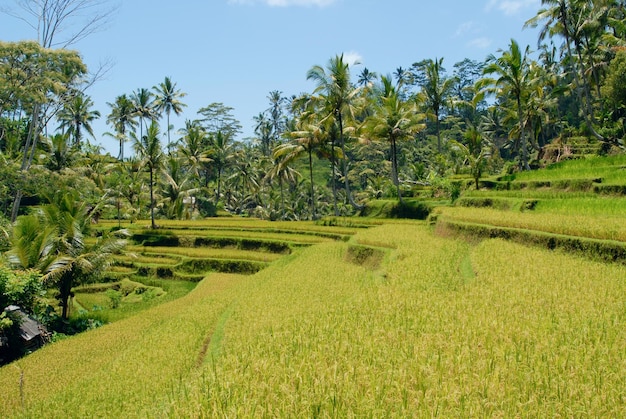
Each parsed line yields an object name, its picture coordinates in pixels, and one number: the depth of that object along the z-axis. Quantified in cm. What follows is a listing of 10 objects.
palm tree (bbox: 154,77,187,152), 5300
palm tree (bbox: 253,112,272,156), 6519
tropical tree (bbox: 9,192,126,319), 1659
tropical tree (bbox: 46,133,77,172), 2800
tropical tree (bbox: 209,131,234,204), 4897
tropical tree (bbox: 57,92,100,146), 4834
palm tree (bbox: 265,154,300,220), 4019
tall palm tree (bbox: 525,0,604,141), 2539
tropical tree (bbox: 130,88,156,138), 5428
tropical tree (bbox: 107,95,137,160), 5388
